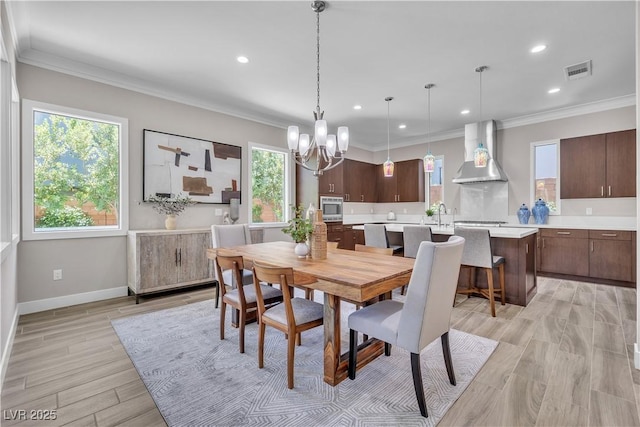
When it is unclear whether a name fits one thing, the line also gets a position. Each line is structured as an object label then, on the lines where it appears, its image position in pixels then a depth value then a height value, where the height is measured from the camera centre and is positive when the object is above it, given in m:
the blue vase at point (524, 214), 5.16 -0.05
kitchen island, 3.34 -0.58
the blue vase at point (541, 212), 5.00 -0.02
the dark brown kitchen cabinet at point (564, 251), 4.48 -0.64
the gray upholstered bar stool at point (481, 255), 3.10 -0.47
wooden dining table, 1.68 -0.41
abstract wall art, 3.96 +0.69
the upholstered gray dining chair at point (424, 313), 1.58 -0.58
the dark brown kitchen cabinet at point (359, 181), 6.55 +0.74
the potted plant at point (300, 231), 2.41 -0.15
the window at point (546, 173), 5.03 +0.67
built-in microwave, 5.70 +0.10
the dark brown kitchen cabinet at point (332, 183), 5.70 +0.61
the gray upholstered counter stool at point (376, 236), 3.79 -0.31
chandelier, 2.63 +0.71
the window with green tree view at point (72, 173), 3.15 +0.50
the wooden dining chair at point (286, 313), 1.83 -0.69
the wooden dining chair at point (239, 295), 2.24 -0.67
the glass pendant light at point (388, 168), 4.36 +0.67
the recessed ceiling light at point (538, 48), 3.00 +1.69
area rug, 1.63 -1.11
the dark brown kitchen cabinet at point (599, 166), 4.37 +0.70
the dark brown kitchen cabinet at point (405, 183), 6.69 +0.69
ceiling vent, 3.38 +1.67
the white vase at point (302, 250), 2.41 -0.30
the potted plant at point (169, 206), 3.92 +0.12
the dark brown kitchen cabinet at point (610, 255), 4.15 -0.65
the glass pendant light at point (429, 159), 4.00 +0.76
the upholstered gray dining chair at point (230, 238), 3.03 -0.29
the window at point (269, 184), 5.19 +0.54
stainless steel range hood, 5.27 +1.06
